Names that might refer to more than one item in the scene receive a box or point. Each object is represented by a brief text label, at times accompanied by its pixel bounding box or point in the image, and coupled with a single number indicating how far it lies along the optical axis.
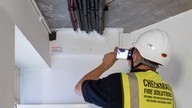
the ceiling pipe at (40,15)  2.13
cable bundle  2.08
